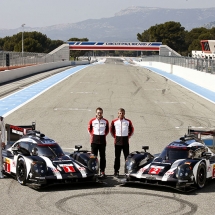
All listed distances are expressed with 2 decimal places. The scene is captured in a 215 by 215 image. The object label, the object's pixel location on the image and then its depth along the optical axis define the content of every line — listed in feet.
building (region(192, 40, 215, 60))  389.05
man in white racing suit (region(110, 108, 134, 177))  42.29
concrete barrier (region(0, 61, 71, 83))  150.55
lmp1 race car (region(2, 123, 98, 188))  37.27
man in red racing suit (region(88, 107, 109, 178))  42.27
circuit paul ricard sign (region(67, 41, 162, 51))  502.38
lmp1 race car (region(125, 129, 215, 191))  36.91
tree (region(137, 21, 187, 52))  617.82
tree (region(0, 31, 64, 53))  550.36
